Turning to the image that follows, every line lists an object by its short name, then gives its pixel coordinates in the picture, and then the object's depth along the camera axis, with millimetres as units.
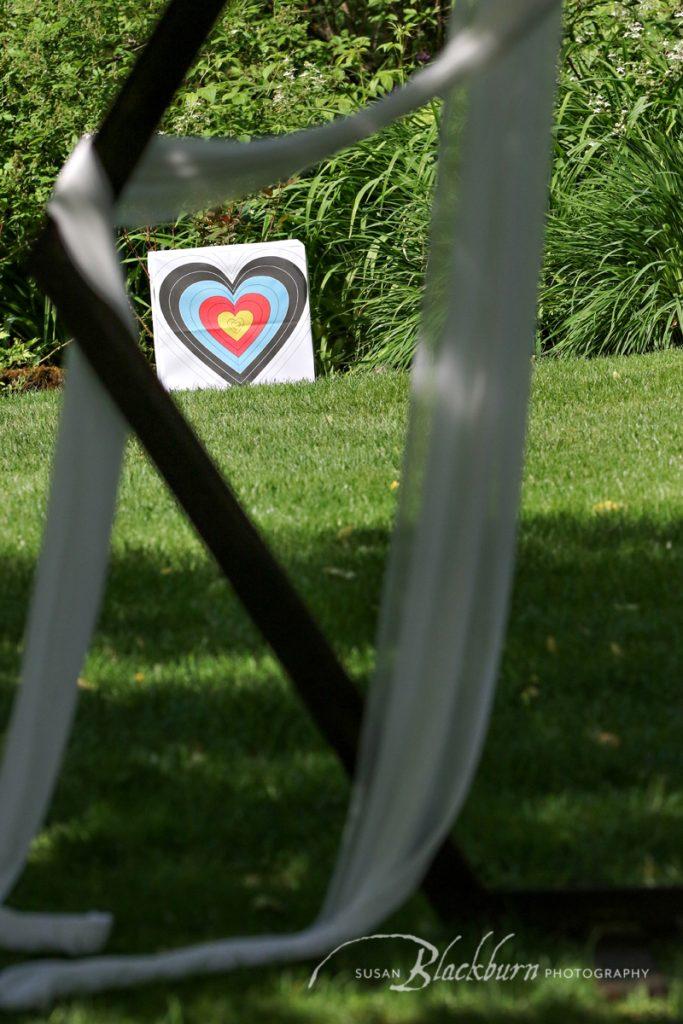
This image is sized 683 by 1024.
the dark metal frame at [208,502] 5016
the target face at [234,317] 17234
